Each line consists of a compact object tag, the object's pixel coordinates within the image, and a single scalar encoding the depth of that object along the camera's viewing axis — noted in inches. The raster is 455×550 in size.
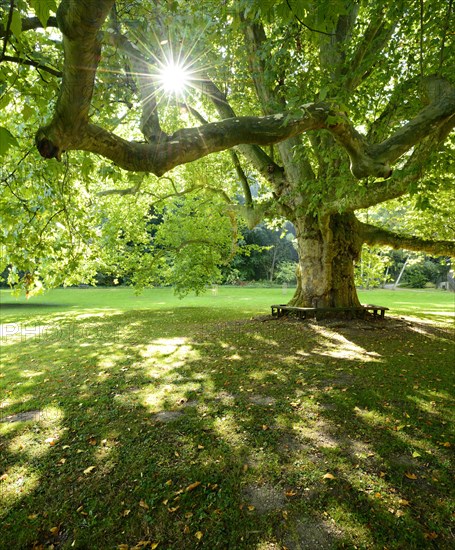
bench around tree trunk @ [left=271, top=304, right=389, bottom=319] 443.2
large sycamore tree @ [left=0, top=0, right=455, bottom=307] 135.5
